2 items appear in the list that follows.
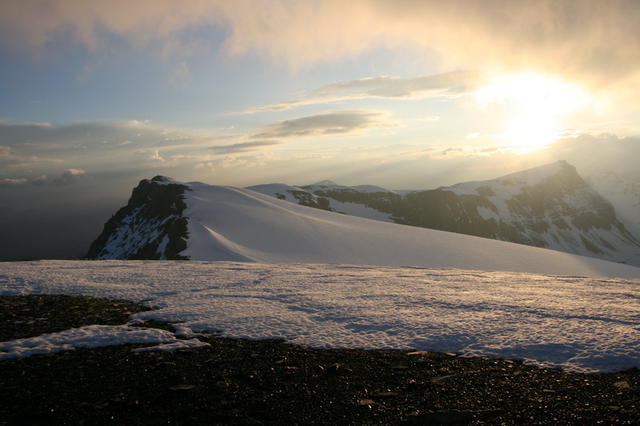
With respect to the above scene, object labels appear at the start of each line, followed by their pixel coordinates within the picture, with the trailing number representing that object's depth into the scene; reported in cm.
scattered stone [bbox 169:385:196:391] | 923
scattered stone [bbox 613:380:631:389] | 959
